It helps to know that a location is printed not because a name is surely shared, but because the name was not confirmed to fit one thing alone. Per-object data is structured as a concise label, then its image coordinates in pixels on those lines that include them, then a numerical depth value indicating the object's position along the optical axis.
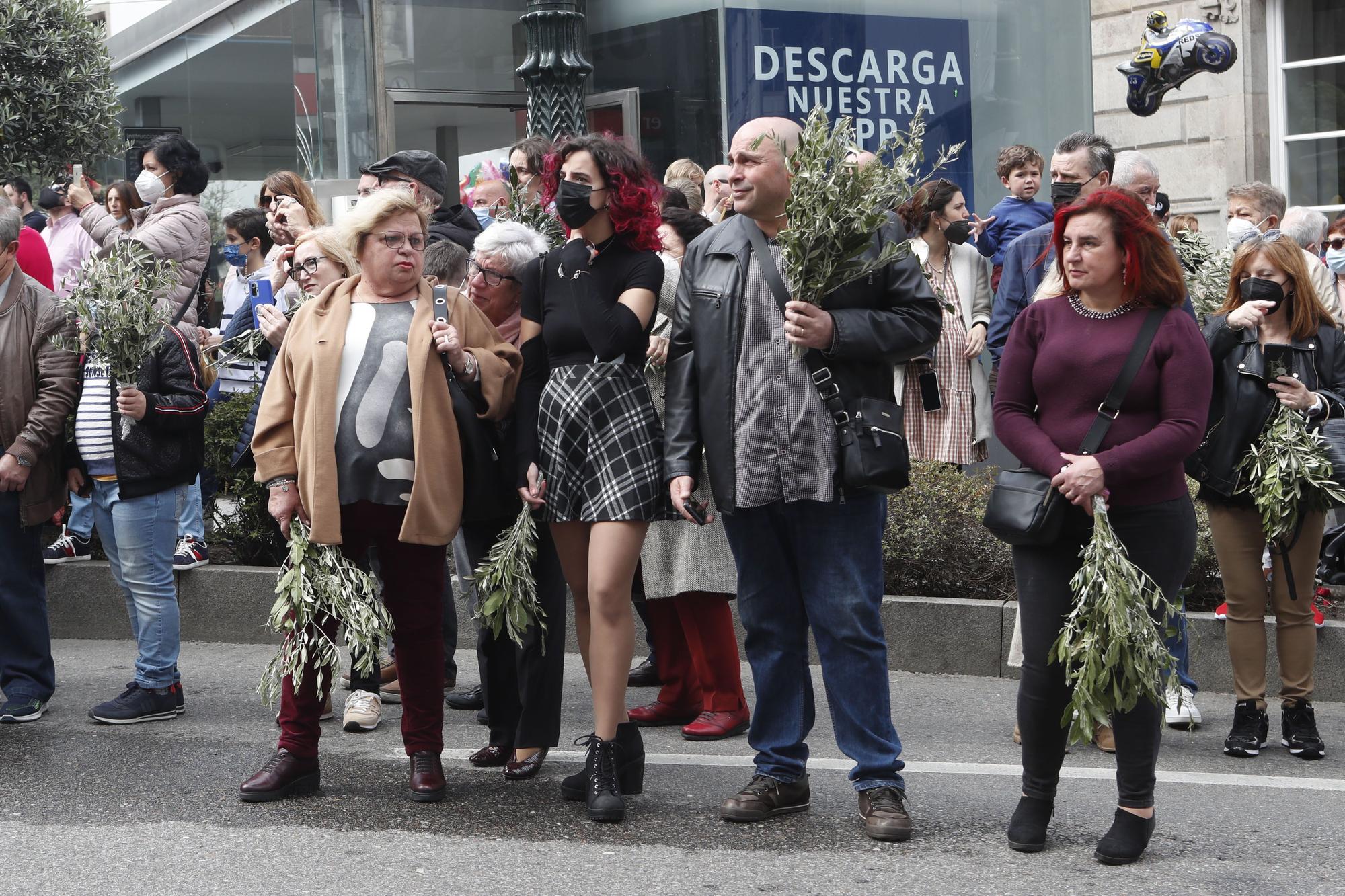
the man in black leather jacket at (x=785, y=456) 4.73
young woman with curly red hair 4.97
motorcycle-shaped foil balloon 11.90
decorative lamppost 8.26
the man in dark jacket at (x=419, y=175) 6.57
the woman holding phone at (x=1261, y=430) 5.79
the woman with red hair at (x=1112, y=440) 4.48
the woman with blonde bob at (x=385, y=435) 5.09
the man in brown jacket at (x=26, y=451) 6.37
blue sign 10.98
